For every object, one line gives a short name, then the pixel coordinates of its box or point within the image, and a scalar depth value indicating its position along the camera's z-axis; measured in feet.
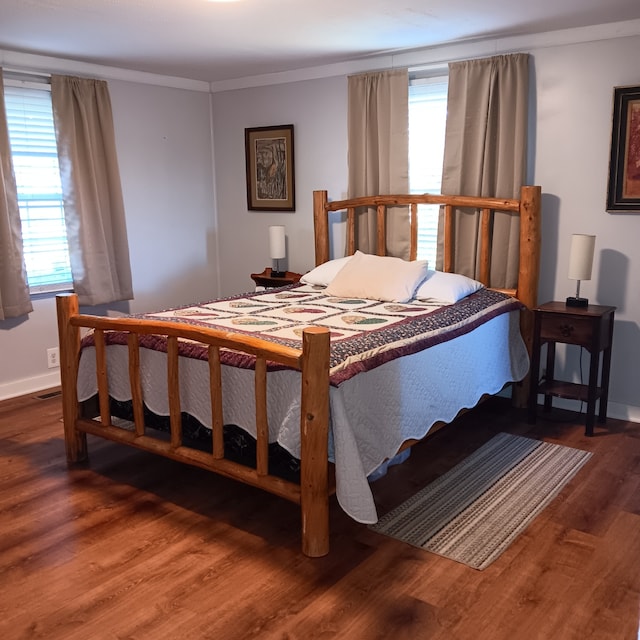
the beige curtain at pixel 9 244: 13.42
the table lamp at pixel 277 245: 16.12
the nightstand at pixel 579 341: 11.53
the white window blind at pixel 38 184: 13.98
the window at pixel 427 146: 14.05
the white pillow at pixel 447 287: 12.31
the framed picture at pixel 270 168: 16.48
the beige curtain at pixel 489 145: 12.75
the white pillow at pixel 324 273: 14.19
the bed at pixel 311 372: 7.79
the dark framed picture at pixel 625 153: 11.76
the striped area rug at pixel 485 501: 8.32
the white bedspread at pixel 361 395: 7.78
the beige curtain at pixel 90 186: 14.50
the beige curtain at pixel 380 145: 14.21
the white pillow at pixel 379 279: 12.57
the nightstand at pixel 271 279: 15.87
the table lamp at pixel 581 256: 11.71
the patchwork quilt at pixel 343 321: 8.70
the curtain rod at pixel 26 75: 13.62
